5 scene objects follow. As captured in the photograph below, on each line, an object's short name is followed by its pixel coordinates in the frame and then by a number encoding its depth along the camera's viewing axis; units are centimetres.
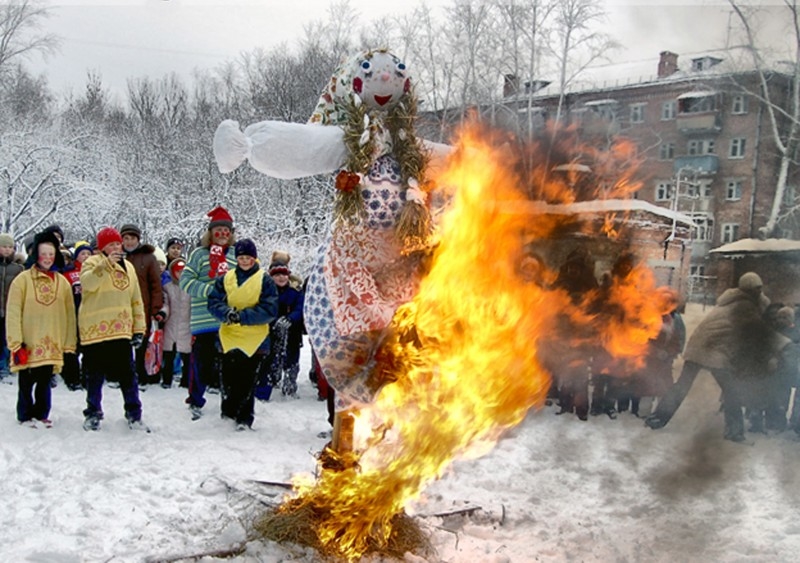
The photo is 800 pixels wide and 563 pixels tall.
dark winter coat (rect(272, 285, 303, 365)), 785
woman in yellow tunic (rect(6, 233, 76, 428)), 582
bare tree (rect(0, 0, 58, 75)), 2316
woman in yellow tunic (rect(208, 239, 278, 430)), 613
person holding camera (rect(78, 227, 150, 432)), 582
